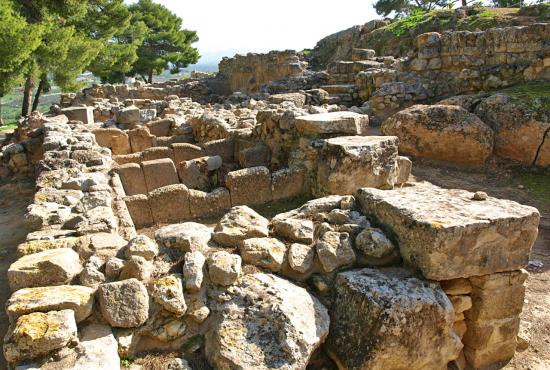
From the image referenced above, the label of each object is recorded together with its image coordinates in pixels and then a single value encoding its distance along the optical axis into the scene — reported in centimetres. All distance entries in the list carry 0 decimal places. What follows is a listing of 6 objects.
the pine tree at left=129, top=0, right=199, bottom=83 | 3488
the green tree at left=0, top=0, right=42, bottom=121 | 1511
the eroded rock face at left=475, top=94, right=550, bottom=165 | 813
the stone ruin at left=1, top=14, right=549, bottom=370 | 262
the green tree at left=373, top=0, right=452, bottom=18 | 3600
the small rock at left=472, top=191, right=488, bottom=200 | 359
